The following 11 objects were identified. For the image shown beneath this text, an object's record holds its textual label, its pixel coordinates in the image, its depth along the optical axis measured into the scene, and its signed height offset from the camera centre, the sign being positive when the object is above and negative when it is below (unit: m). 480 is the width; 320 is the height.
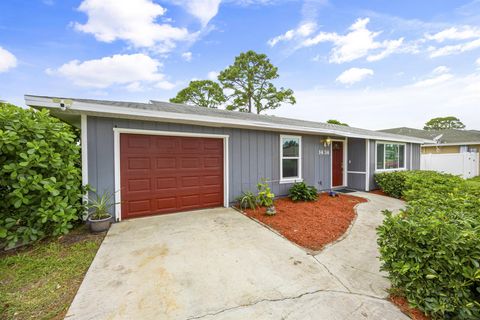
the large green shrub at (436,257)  1.59 -0.92
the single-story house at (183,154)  4.16 +0.09
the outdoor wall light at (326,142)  7.55 +0.56
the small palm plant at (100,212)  3.79 -1.13
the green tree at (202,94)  17.47 +5.76
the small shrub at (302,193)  6.22 -1.18
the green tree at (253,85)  17.80 +6.67
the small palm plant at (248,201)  5.48 -1.26
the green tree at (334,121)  19.66 +3.58
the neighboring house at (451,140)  14.41 +1.14
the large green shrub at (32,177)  2.94 -0.30
